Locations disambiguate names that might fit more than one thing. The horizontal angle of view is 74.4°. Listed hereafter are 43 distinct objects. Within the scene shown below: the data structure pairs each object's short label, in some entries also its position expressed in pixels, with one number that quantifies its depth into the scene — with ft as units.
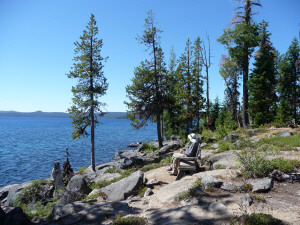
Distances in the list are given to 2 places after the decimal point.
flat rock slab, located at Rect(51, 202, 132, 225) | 18.48
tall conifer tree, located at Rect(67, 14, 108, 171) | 58.13
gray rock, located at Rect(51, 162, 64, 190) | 38.74
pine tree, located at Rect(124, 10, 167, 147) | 67.82
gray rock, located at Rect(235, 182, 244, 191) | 19.25
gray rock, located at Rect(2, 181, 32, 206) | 37.58
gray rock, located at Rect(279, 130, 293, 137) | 46.41
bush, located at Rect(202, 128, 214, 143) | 62.85
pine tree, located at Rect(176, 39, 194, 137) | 71.00
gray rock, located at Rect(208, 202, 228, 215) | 14.93
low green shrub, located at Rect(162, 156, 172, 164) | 44.10
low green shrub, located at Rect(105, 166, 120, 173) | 46.80
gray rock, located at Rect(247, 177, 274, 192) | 18.24
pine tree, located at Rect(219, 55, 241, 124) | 105.86
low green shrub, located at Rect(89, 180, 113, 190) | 34.73
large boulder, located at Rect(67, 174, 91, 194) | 31.67
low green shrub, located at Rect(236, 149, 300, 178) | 20.99
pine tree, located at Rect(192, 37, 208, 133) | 72.13
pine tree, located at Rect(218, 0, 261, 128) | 70.18
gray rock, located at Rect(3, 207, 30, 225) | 21.17
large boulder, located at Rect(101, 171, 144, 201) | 25.63
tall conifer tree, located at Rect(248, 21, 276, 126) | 78.18
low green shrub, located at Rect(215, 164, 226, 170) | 28.07
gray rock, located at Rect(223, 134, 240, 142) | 50.16
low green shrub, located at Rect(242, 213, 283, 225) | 12.16
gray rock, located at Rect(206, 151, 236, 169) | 28.95
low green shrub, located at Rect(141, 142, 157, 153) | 79.53
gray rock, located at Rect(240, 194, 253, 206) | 15.97
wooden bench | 29.27
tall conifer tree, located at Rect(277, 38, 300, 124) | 91.86
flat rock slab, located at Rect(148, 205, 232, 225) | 14.15
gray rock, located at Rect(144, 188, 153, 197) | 24.67
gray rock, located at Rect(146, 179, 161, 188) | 27.85
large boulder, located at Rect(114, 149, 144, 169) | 47.83
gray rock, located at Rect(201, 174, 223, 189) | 20.37
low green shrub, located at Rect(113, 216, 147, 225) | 14.66
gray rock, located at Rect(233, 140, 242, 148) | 39.08
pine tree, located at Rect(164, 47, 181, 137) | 71.46
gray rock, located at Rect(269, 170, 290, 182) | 20.35
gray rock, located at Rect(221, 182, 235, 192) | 19.34
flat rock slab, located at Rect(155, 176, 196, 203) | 21.01
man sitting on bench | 30.39
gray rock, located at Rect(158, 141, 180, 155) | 63.38
